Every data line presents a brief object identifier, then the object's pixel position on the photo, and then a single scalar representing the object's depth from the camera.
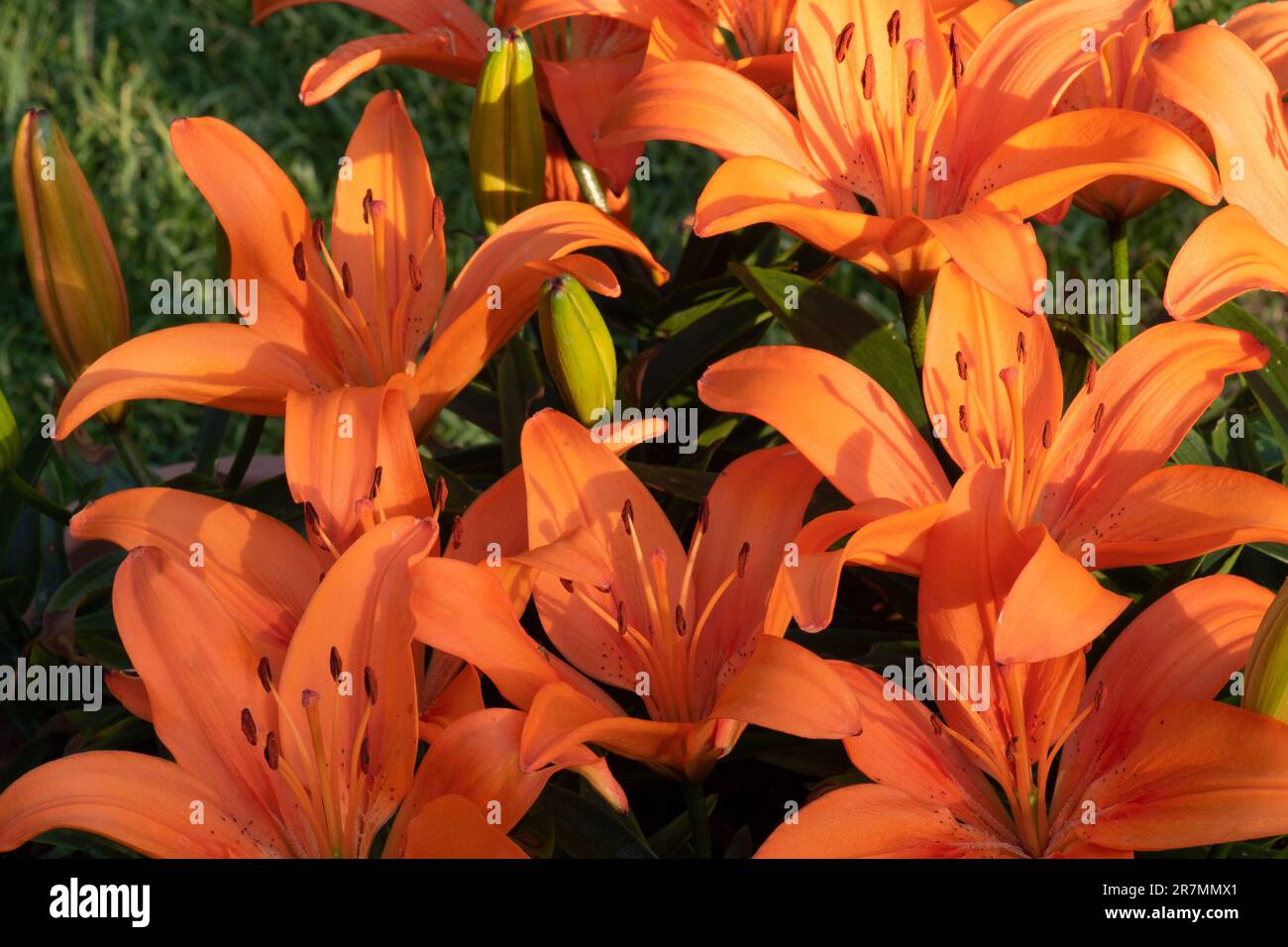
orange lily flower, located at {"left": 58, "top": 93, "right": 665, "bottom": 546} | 0.82
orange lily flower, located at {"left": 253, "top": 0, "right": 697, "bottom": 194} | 0.96
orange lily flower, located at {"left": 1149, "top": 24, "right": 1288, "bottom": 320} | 0.78
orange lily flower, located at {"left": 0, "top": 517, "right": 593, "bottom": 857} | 0.73
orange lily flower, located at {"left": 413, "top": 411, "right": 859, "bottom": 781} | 0.73
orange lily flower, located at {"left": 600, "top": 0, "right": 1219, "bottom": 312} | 0.78
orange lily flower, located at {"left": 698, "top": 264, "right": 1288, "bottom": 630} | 0.75
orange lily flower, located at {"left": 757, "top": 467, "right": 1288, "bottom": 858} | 0.68
